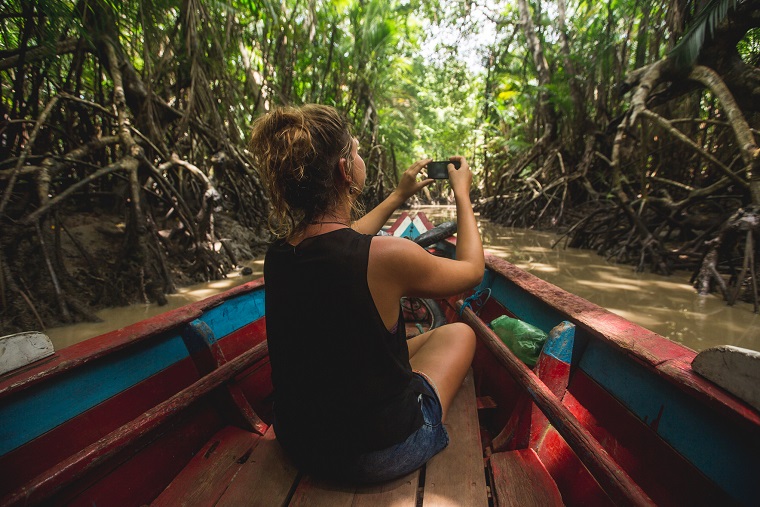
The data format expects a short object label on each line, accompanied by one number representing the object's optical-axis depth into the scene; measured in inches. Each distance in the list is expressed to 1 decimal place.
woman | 35.7
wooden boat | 35.5
